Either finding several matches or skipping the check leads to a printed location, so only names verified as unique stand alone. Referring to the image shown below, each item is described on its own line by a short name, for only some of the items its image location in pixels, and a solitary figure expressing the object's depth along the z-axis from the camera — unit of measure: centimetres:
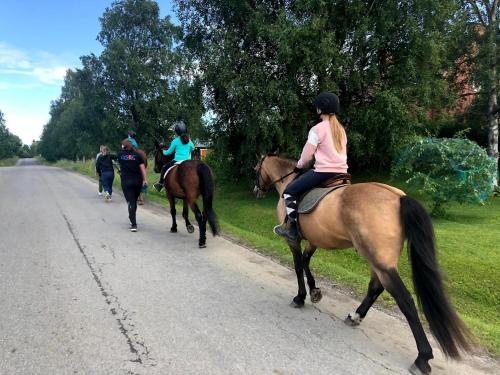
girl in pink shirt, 437
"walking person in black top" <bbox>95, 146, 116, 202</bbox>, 1513
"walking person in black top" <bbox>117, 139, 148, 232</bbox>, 944
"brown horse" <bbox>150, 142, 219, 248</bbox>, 807
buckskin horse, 335
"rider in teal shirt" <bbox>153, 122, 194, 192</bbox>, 898
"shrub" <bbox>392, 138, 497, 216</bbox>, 1040
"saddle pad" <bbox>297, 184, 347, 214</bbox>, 431
